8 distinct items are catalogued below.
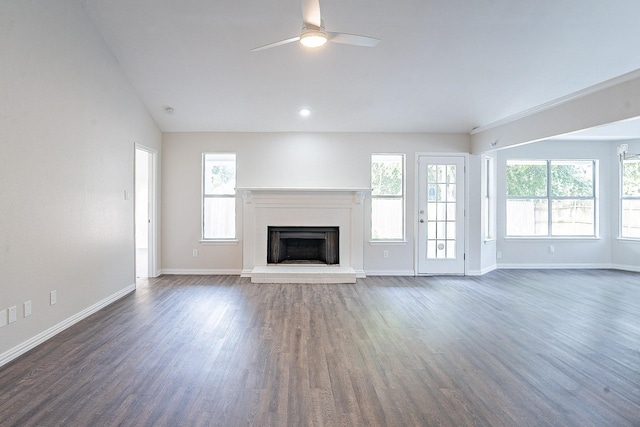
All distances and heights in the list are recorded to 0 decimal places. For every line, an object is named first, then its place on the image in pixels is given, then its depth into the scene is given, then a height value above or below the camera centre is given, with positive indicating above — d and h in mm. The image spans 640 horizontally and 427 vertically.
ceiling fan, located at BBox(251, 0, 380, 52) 2609 +1415
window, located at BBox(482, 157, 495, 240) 6974 +240
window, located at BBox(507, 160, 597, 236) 7371 +304
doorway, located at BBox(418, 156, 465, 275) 6527 -46
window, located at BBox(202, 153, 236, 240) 6547 +218
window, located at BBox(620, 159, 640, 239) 7051 +248
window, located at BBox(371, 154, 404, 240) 6590 +281
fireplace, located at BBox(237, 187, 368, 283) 6281 -93
